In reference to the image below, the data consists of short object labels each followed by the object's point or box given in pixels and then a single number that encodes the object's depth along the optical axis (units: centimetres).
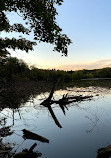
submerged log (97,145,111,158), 461
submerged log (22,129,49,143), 623
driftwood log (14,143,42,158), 467
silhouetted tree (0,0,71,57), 582
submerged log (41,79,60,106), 1510
